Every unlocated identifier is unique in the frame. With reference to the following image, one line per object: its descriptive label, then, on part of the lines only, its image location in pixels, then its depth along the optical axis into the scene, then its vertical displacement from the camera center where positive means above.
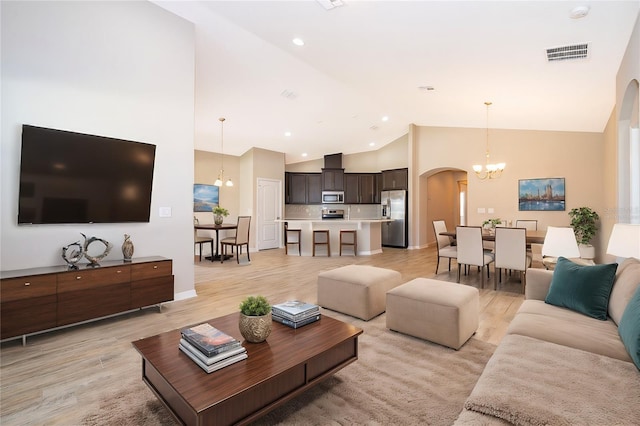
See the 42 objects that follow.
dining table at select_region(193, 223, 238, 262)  6.96 -0.28
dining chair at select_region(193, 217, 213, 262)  7.02 -0.57
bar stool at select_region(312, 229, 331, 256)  7.62 -0.59
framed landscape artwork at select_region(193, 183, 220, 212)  8.14 +0.51
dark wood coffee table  1.40 -0.82
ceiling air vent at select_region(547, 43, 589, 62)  3.13 +1.81
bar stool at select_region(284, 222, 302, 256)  7.82 -0.56
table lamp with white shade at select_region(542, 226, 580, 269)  2.71 -0.22
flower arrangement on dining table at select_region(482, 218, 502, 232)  5.49 -0.07
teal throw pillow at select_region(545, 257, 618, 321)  2.14 -0.51
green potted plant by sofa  5.61 -0.12
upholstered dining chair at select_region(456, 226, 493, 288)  4.59 -0.45
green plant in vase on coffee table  1.84 -0.64
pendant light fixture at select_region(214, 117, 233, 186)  6.90 +1.65
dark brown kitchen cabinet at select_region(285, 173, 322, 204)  10.13 +0.97
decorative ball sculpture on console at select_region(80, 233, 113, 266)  3.13 -0.41
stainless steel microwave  10.17 +0.70
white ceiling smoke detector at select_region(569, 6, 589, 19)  2.55 +1.80
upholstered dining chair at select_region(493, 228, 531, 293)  4.25 -0.44
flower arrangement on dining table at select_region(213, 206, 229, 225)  7.24 +0.04
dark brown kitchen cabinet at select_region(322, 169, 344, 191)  10.21 +1.30
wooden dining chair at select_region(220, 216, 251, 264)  6.88 -0.48
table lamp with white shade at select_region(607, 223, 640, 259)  2.06 -0.14
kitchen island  7.74 -0.36
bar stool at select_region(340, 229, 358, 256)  7.66 -0.57
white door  8.88 +0.13
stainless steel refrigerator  9.11 +0.03
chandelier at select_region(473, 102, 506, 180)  5.92 +1.06
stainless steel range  10.17 +0.11
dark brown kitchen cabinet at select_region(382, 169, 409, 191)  9.16 +1.23
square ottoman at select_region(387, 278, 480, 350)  2.55 -0.84
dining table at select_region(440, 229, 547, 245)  4.50 -0.27
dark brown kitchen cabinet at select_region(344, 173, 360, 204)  10.19 +0.93
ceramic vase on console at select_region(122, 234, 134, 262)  3.41 -0.41
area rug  1.73 -1.14
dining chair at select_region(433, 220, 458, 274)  5.23 -0.48
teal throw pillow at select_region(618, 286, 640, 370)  1.46 -0.57
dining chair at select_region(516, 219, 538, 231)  6.29 -0.09
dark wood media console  2.59 -0.78
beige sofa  1.15 -0.72
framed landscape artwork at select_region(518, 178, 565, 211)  6.25 +0.55
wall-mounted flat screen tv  2.90 +0.38
